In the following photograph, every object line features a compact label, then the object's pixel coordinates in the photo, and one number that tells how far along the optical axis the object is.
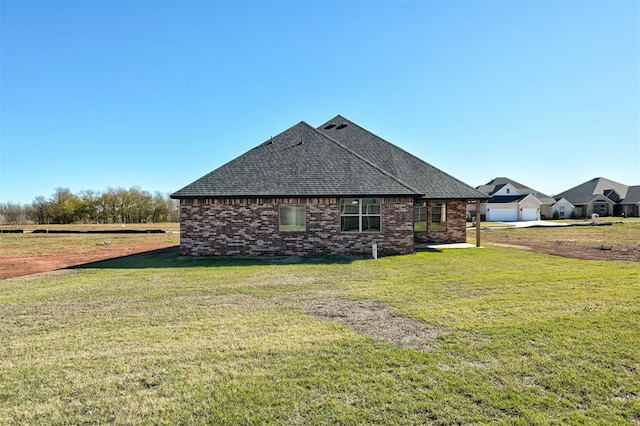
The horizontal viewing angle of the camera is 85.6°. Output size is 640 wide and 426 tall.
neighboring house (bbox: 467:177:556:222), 48.91
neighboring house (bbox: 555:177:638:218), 55.47
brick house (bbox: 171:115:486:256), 14.20
